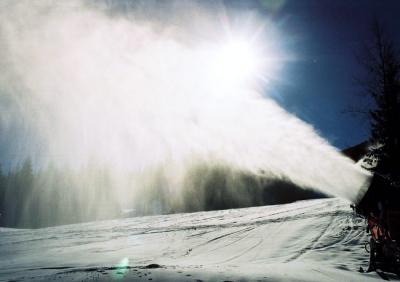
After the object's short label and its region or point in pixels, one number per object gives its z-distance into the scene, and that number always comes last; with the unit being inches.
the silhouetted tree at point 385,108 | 615.2
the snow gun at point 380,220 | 376.8
